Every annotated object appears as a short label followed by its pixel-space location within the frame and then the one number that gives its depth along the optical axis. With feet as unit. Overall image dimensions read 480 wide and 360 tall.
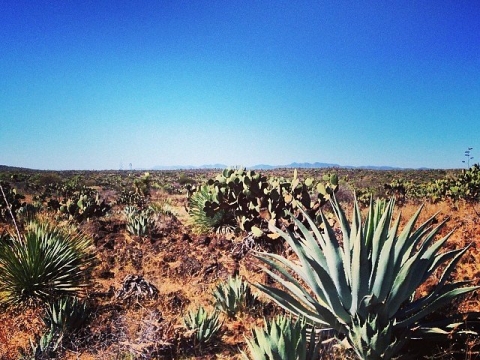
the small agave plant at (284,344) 6.48
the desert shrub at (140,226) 26.10
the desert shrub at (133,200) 51.52
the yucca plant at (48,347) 9.26
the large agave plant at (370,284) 6.73
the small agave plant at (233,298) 12.12
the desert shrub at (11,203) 36.46
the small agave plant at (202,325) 10.07
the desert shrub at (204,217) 27.43
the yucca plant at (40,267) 12.79
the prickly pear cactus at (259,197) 19.54
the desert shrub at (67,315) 11.05
